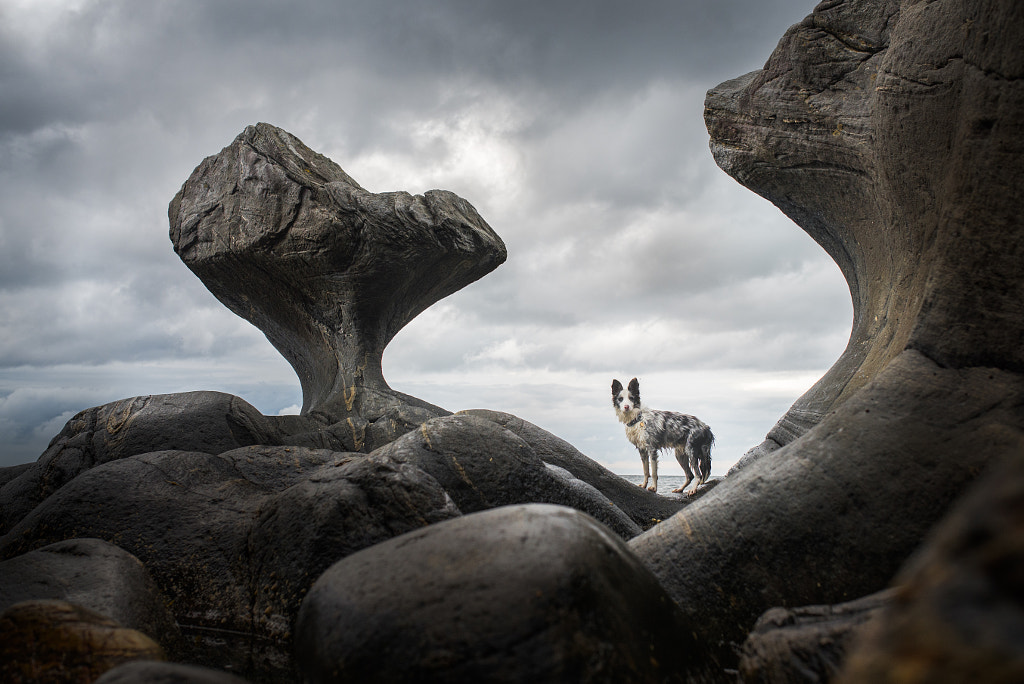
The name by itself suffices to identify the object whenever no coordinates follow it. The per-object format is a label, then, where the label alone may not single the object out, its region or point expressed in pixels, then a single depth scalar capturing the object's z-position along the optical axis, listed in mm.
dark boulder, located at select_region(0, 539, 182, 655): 2928
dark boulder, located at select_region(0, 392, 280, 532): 6141
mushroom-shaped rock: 8938
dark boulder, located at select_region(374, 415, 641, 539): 4223
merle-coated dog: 10016
